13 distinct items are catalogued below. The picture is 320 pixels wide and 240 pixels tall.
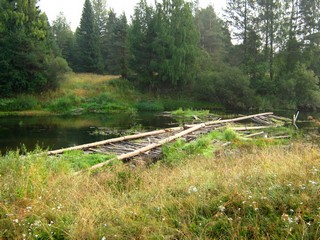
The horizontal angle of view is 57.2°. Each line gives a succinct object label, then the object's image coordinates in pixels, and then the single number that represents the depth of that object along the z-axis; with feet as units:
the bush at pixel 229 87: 113.70
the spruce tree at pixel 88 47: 160.45
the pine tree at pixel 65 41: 172.24
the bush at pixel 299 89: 115.31
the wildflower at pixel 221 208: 11.77
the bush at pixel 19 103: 94.12
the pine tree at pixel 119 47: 143.42
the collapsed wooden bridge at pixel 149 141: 37.05
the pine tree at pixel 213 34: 151.64
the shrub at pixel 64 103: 100.18
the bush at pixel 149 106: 108.68
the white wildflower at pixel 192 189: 13.66
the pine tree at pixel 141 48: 125.59
